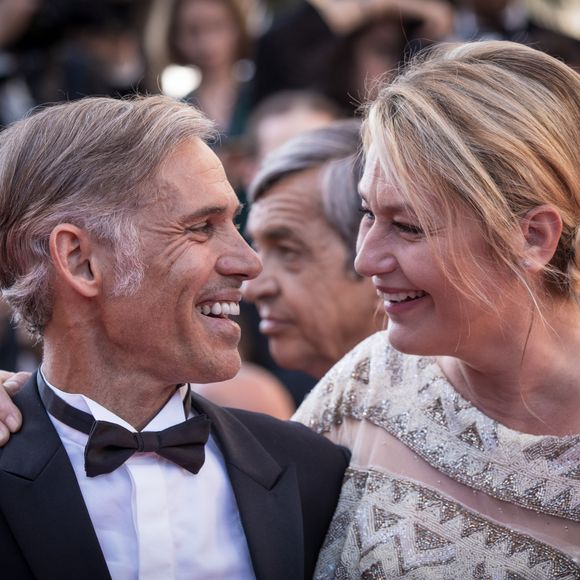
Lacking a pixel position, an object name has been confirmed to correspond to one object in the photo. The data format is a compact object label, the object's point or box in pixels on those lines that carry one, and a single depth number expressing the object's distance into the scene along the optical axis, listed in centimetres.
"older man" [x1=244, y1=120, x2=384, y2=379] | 432
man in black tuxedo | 299
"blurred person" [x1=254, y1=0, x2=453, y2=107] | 661
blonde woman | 306
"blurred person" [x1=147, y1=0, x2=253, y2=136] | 675
